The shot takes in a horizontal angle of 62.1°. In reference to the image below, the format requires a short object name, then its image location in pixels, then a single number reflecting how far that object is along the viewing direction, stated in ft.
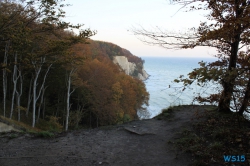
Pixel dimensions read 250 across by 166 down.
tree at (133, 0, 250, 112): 14.13
